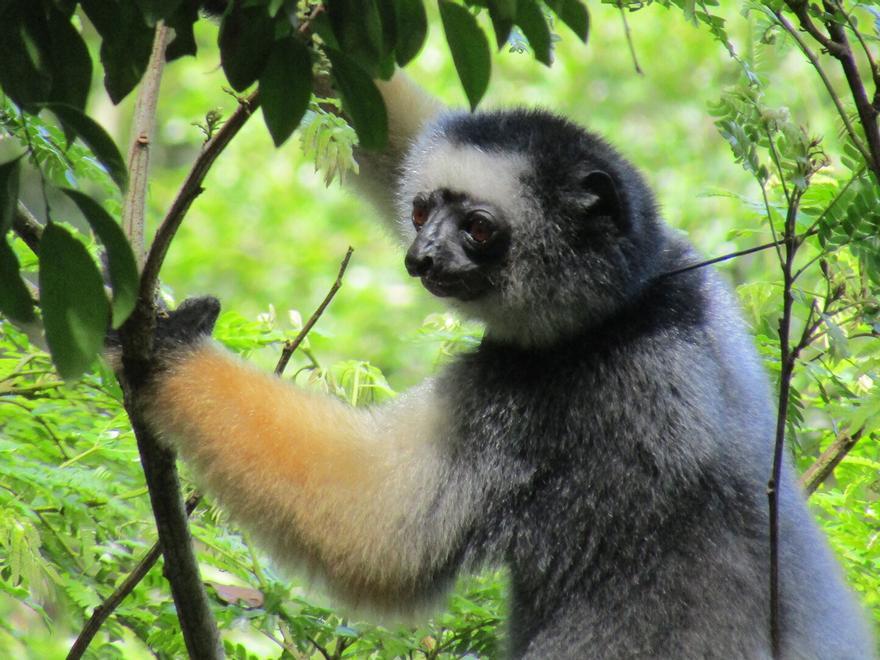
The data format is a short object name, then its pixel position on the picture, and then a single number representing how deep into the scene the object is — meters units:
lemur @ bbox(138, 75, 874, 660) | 8.89
